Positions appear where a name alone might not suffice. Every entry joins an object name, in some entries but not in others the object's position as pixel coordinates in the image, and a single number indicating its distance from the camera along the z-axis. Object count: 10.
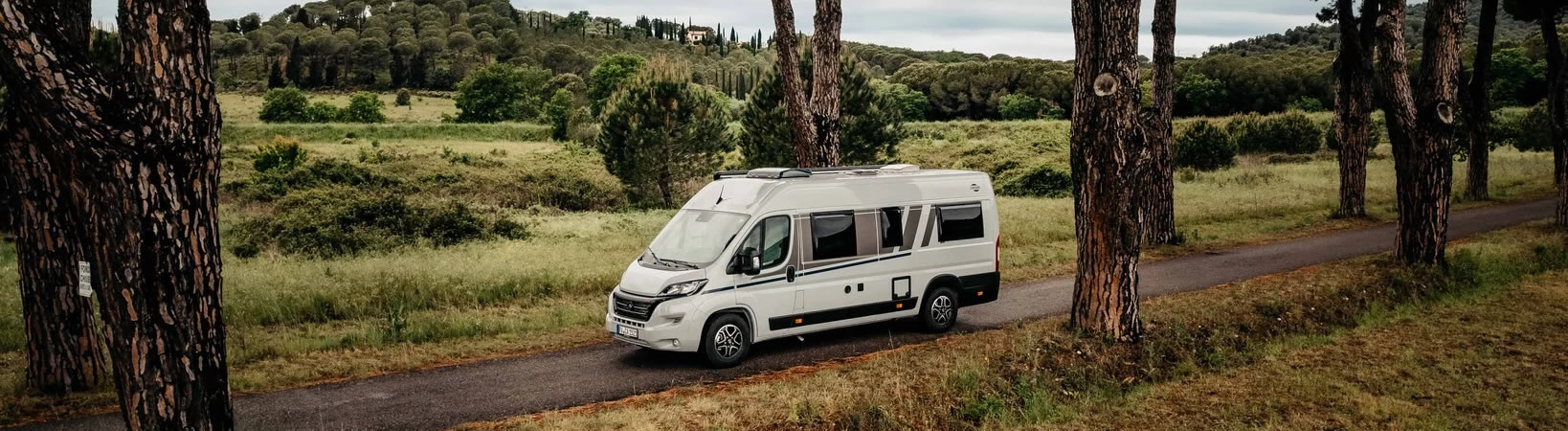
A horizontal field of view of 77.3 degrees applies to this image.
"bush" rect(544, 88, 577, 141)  67.31
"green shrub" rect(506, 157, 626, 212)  34.75
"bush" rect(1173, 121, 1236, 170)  46.56
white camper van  11.17
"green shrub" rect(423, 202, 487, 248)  24.60
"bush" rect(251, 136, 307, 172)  40.47
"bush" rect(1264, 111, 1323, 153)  52.91
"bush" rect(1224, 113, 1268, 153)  54.19
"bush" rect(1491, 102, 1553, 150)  49.19
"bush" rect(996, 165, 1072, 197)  38.17
